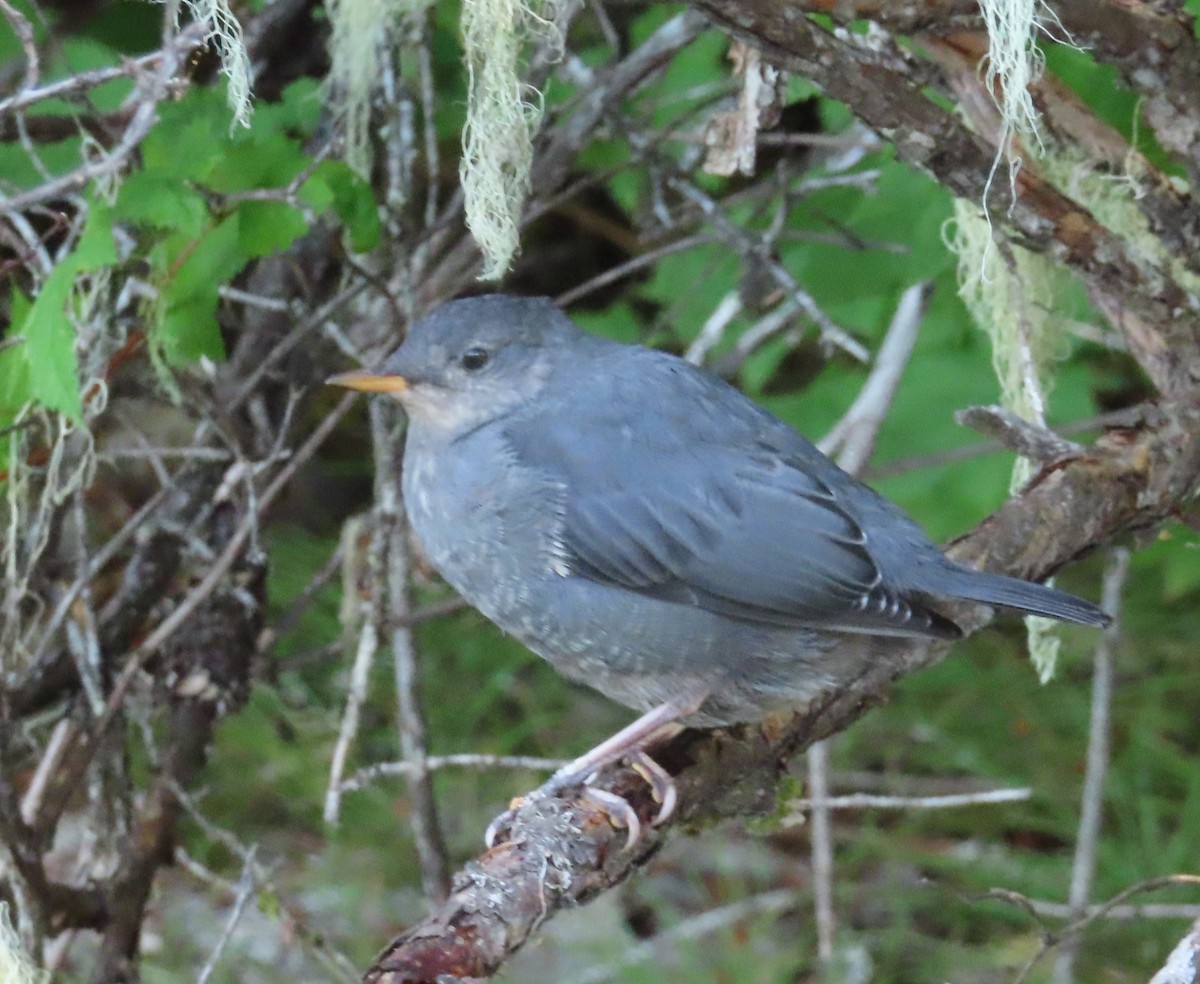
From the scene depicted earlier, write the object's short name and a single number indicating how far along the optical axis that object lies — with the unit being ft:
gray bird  15.42
